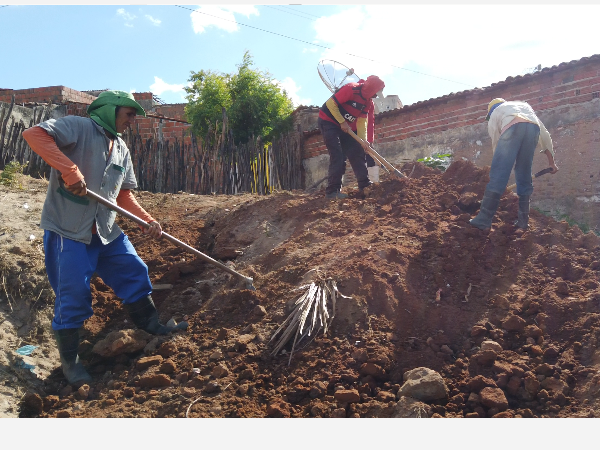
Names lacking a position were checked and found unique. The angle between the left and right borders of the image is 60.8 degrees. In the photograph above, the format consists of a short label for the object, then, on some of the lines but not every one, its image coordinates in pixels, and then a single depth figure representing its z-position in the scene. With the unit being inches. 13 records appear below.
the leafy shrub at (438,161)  290.8
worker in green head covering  123.6
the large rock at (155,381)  117.1
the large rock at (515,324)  125.6
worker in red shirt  225.6
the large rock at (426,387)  103.0
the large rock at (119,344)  131.6
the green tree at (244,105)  501.4
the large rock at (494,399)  100.6
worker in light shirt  175.8
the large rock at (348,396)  104.6
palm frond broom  124.7
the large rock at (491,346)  115.3
